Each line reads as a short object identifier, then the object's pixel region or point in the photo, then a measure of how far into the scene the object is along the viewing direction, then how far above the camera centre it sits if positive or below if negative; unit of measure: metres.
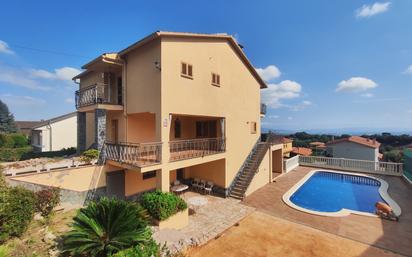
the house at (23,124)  47.20 +1.51
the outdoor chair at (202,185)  15.64 -4.50
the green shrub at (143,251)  5.77 -3.78
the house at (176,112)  11.08 +1.21
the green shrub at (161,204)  9.11 -3.62
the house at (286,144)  21.05 -2.06
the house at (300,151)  31.77 -3.80
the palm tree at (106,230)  6.13 -3.41
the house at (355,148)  27.86 -2.94
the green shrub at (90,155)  11.98 -1.64
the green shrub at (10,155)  17.66 -2.35
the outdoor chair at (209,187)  15.11 -4.60
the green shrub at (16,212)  7.04 -3.11
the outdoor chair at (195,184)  16.07 -4.53
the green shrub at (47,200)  8.69 -3.21
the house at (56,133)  25.80 -0.54
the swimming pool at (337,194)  13.38 -5.49
